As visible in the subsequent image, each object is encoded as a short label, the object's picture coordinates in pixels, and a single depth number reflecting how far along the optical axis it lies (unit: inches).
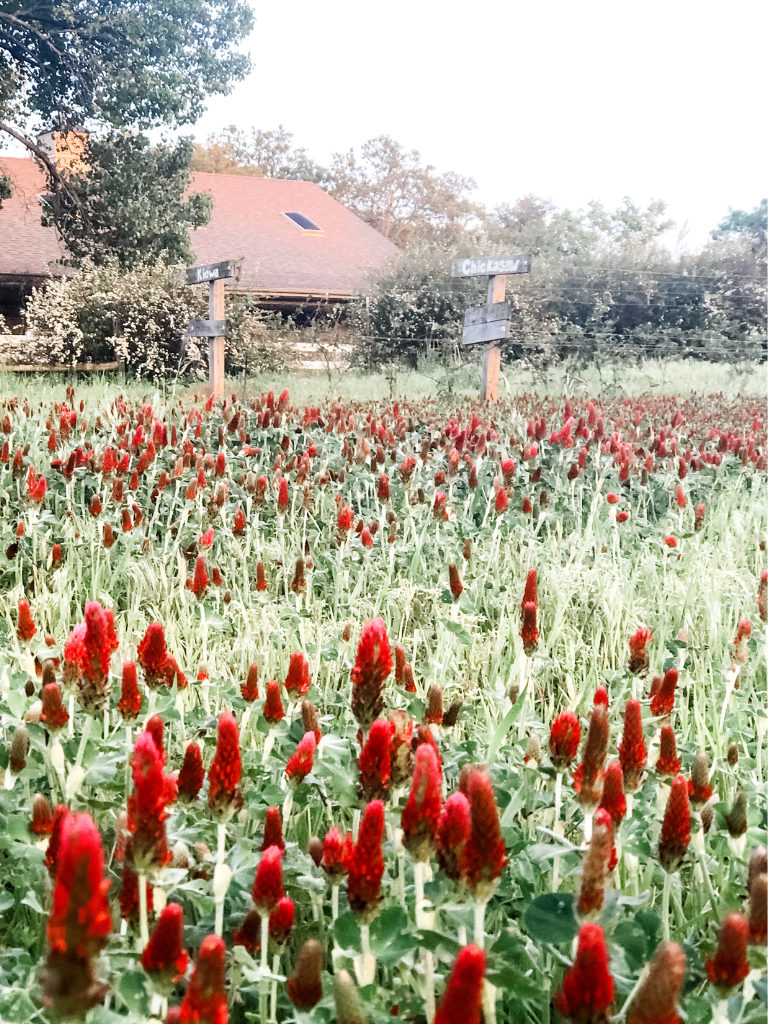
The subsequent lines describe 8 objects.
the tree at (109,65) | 663.1
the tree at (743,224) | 1217.7
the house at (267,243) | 951.6
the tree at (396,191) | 1750.7
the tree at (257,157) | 1534.2
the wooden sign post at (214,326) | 403.5
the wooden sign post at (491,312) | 329.7
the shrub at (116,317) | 618.8
